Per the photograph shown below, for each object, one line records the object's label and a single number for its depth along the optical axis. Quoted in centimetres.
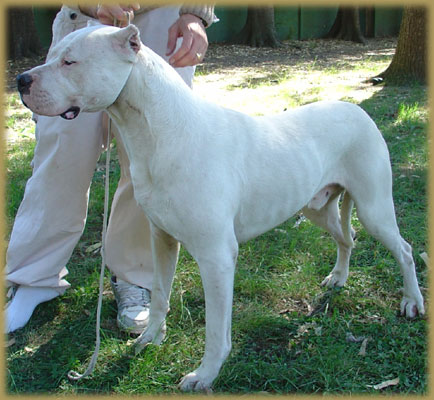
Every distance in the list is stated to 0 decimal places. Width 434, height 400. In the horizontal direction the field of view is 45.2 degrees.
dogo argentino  231
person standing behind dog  317
